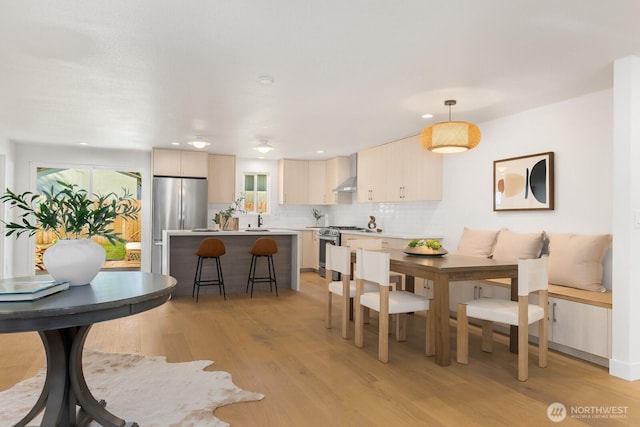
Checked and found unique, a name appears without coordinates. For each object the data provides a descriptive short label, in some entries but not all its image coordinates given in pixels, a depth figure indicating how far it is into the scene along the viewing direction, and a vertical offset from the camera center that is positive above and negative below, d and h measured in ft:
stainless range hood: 25.90 +2.05
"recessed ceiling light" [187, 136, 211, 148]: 20.87 +3.55
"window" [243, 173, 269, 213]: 29.25 +1.47
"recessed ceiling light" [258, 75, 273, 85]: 12.00 +3.92
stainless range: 24.67 -1.48
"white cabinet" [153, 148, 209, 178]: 24.36 +2.95
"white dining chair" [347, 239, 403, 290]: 16.20 -1.20
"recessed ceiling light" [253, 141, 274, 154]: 22.00 +3.56
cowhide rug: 7.80 -3.88
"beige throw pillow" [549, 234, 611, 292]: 12.21 -1.40
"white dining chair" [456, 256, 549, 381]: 9.91 -2.42
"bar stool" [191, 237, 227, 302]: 18.15 -2.18
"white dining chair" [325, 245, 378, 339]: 13.09 -2.33
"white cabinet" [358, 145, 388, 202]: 22.52 +2.26
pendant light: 12.78 +2.48
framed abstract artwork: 14.58 +1.23
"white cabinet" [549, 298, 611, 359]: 10.82 -3.03
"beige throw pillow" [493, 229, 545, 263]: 14.21 -1.07
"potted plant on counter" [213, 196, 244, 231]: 20.89 -0.45
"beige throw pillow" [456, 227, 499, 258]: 16.03 -1.11
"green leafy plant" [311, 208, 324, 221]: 30.35 -0.05
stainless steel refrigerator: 24.14 +0.30
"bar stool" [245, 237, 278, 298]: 19.21 -2.16
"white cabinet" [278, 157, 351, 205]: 28.25 +2.15
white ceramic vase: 7.04 -0.86
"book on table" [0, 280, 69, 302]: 5.82 -1.21
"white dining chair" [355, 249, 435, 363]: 11.09 -2.40
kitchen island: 19.74 -2.34
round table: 5.50 -1.52
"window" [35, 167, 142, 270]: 24.93 +1.48
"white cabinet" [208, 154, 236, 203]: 26.50 +2.20
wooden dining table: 10.62 -1.60
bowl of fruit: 12.76 -1.10
